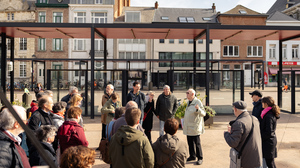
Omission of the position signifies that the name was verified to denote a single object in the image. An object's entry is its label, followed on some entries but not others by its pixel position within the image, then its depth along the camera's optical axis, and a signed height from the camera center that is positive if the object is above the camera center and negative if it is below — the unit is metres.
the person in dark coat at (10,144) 2.28 -0.60
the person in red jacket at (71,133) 3.56 -0.75
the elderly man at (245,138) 3.58 -0.84
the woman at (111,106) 5.77 -0.60
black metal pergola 10.92 +2.29
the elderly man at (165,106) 6.93 -0.71
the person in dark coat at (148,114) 6.63 -0.92
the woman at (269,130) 4.29 -0.85
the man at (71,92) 6.69 -0.33
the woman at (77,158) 2.10 -0.65
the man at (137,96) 6.72 -0.43
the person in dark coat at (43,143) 3.12 -0.78
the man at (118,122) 3.85 -0.64
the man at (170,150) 3.23 -0.90
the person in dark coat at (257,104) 5.01 -0.49
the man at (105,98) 6.23 -0.51
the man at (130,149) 3.01 -0.83
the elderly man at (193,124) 5.46 -0.96
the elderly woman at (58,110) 4.25 -0.53
